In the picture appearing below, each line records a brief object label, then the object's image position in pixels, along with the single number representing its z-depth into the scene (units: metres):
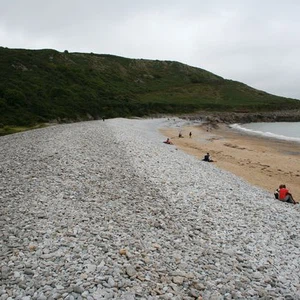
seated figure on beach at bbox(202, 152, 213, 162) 31.84
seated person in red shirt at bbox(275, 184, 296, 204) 18.62
